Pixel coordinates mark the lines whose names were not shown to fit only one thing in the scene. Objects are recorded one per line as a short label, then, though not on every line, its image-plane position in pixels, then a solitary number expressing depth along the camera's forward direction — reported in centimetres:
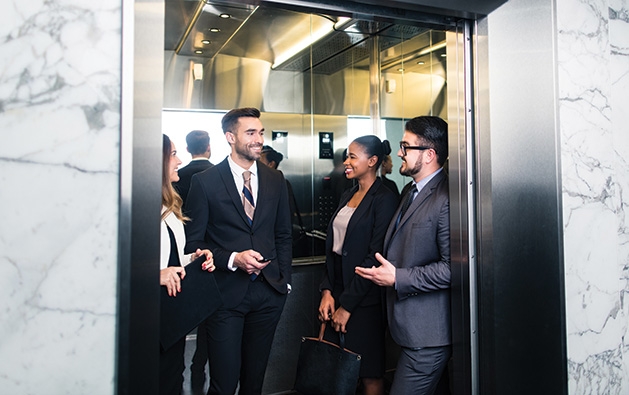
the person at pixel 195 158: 432
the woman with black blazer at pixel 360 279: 310
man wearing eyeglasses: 243
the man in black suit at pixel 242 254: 297
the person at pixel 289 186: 515
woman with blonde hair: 241
